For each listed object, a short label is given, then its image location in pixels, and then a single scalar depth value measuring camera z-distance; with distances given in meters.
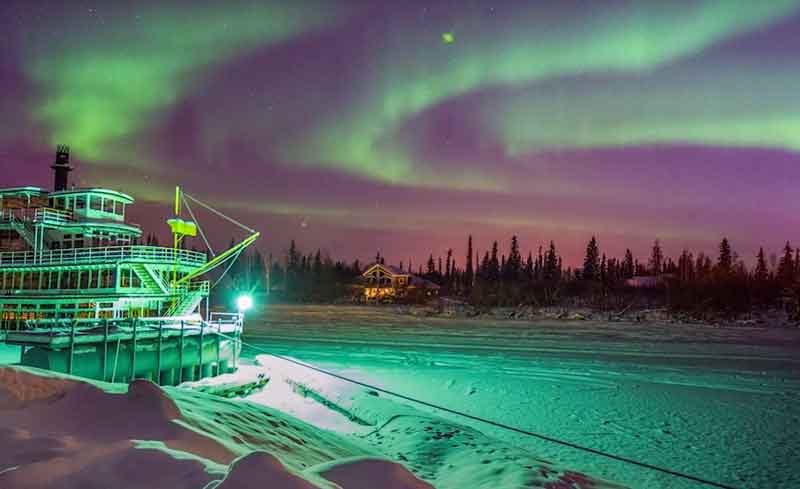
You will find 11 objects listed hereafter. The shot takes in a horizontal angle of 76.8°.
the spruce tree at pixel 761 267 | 121.29
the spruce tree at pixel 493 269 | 151.52
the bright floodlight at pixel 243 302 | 26.70
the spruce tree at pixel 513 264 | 153.75
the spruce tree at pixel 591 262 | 133.88
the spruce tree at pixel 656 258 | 180.38
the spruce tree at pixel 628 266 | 168.00
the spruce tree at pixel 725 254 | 131.88
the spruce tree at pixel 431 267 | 177.88
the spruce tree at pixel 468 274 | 153.38
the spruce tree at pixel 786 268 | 92.07
